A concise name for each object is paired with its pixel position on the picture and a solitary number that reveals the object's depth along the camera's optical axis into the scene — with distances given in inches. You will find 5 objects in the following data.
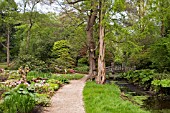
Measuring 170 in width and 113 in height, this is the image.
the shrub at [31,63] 633.5
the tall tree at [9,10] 868.7
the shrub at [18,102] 192.8
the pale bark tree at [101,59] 454.4
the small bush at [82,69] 835.7
